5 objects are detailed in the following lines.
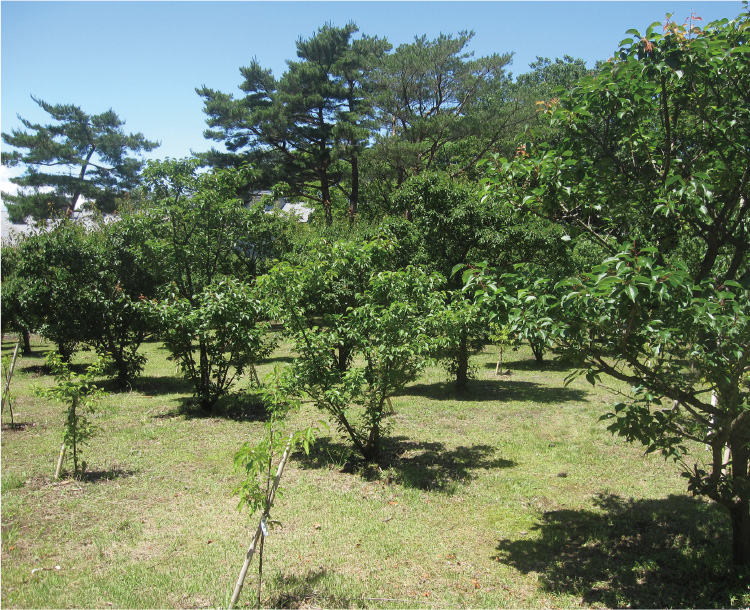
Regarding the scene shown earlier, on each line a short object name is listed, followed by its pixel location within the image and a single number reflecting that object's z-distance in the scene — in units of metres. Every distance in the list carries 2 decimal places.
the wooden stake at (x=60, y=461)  6.86
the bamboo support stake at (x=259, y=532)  3.68
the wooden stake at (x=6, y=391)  9.11
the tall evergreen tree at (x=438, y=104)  25.33
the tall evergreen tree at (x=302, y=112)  26.25
